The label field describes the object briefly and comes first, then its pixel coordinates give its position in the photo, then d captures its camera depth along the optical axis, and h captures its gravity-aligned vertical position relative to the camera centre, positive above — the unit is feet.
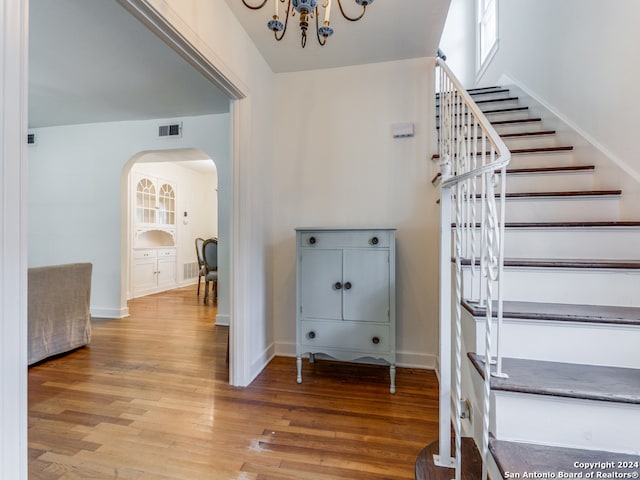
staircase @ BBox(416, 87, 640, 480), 3.13 -1.42
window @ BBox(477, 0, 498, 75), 11.94 +9.10
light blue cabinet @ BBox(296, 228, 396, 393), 7.04 -1.27
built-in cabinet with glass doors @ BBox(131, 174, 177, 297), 17.52 +0.59
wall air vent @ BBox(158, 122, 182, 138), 12.26 +4.72
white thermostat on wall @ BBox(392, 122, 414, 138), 8.18 +3.12
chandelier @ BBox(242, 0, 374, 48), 4.01 +3.20
